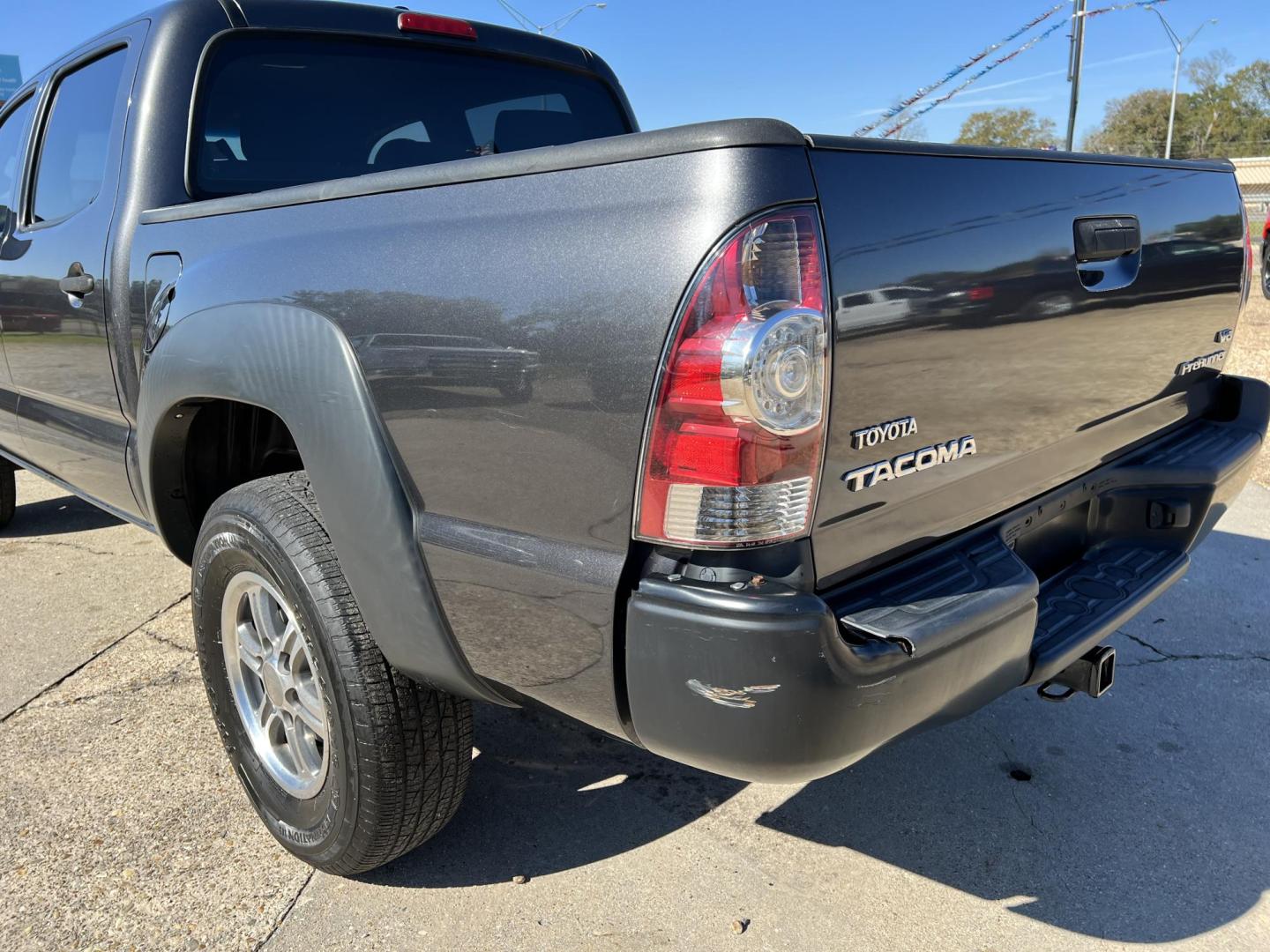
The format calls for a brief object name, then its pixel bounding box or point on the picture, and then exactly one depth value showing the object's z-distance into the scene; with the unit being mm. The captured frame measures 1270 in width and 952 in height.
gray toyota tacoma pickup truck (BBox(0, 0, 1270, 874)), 1453
